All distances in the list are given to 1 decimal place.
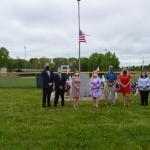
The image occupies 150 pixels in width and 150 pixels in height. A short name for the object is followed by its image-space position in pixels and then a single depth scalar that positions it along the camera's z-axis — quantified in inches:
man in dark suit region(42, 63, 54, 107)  321.6
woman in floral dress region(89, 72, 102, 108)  324.2
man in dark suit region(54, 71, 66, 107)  327.4
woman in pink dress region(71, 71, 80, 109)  317.9
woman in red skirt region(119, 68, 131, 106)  337.7
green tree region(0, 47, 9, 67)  2140.2
